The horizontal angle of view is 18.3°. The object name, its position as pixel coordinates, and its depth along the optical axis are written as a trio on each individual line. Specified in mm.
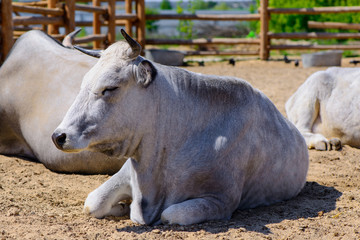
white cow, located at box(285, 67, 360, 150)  10847
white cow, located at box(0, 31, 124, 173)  8749
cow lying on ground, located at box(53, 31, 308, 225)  5938
